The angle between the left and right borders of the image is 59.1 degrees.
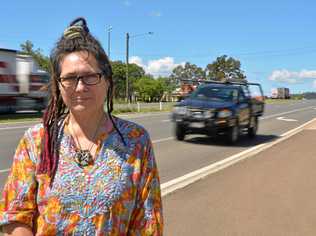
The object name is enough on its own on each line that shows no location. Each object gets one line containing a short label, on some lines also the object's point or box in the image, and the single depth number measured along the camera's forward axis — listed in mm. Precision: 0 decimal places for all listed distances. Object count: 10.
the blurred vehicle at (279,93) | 64745
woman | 1100
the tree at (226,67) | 60861
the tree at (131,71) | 54067
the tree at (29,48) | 39663
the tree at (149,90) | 48801
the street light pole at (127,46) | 24700
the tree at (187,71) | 69752
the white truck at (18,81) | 14017
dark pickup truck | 7739
